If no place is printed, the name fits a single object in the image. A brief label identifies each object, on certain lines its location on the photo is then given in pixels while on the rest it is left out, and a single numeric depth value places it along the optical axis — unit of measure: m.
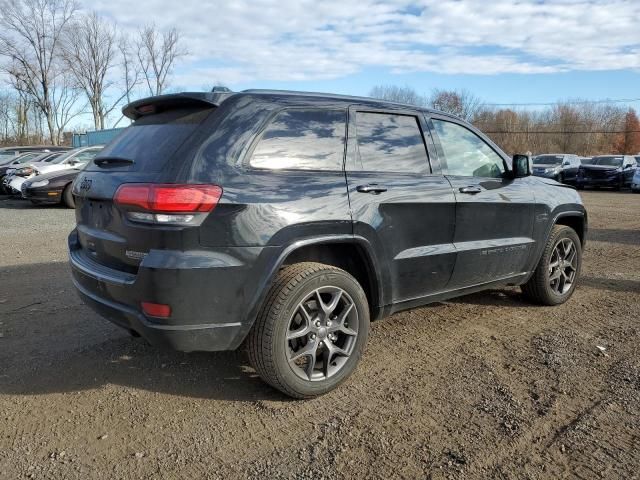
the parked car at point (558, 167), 25.16
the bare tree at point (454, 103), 62.53
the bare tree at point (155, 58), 58.66
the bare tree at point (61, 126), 57.18
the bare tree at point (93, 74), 53.06
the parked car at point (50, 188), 13.70
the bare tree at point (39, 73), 48.06
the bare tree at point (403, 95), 60.32
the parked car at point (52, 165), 14.93
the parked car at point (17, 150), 20.84
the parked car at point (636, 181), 21.61
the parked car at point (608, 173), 23.27
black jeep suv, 2.74
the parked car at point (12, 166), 16.91
